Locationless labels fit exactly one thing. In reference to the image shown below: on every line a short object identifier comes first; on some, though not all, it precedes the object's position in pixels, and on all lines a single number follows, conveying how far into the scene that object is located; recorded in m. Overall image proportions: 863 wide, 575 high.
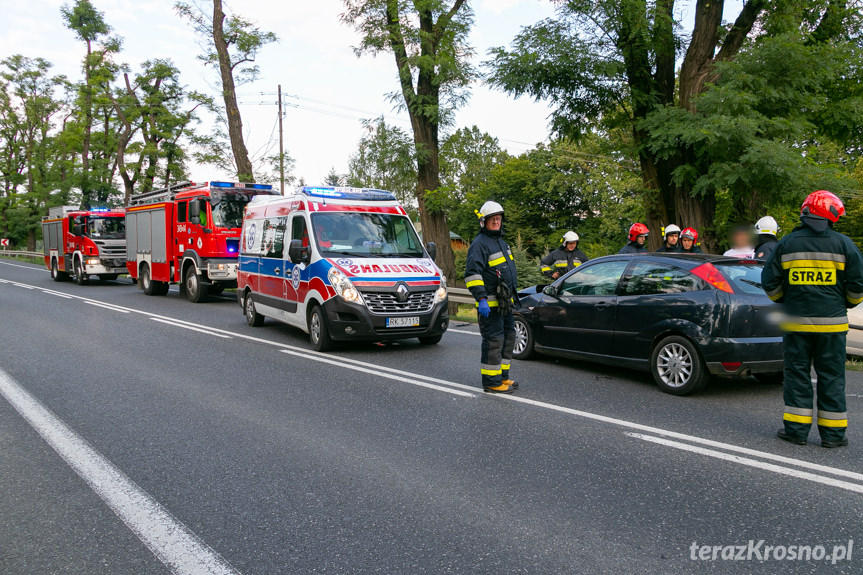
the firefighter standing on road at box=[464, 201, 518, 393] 6.56
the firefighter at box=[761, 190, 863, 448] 4.78
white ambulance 8.76
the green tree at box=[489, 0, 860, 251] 11.32
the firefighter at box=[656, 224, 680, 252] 9.94
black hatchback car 6.20
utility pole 25.74
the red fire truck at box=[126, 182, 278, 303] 16.38
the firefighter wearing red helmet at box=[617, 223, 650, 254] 9.84
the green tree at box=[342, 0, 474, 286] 16.73
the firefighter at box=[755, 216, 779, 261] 8.02
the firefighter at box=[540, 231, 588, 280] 10.10
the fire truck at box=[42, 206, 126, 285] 23.91
